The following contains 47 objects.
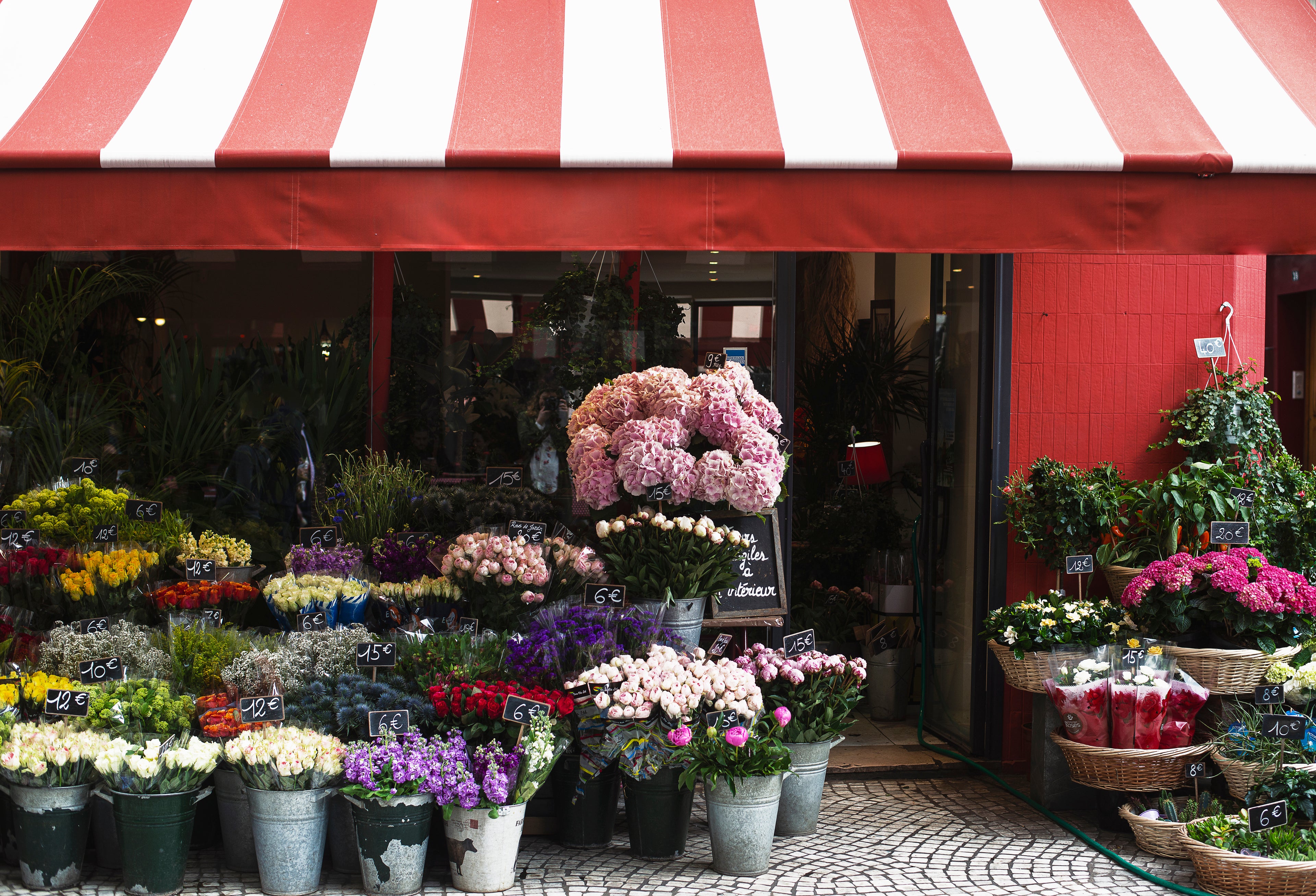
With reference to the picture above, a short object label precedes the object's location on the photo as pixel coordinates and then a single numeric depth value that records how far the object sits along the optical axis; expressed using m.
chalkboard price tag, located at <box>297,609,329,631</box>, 4.30
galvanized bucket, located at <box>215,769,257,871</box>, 3.81
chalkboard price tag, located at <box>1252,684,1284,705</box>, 4.16
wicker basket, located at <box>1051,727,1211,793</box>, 4.17
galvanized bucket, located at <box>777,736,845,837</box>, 4.22
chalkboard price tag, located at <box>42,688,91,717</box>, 3.71
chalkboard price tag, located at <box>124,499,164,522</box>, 5.01
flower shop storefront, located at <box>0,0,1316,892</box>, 3.60
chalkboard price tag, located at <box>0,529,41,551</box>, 4.83
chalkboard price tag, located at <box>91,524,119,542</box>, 4.79
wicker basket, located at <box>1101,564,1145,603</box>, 4.88
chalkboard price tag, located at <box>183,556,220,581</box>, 4.61
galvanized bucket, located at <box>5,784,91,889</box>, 3.61
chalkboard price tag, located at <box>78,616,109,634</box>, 4.23
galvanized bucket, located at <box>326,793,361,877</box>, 3.84
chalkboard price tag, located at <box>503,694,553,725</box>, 3.70
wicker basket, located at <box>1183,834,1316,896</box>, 3.64
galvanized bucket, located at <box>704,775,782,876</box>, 3.88
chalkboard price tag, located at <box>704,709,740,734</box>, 3.87
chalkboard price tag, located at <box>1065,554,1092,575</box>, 4.82
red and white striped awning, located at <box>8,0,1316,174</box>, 3.60
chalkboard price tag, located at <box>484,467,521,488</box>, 5.28
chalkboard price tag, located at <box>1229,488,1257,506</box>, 4.77
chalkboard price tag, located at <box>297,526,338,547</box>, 4.96
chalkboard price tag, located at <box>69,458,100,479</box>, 5.34
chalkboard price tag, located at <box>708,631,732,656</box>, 4.26
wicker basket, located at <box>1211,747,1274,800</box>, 4.04
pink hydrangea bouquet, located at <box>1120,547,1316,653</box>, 4.25
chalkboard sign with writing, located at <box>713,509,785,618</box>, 4.69
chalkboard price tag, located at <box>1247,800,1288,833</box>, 3.81
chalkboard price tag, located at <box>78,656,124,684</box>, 3.89
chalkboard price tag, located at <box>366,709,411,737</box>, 3.67
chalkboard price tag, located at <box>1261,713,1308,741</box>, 4.05
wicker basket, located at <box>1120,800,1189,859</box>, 4.07
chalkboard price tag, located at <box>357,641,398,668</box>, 3.97
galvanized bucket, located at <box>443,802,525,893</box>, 3.70
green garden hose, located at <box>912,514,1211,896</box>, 3.94
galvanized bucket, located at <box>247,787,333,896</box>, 3.62
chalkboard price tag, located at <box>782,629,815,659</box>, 4.31
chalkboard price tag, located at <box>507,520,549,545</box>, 4.72
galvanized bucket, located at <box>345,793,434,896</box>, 3.62
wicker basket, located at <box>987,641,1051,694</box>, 4.56
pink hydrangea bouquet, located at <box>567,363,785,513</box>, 4.26
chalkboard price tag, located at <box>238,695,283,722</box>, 3.71
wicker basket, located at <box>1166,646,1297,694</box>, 4.25
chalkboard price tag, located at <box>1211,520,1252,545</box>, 4.59
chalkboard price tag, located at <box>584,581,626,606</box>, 4.29
